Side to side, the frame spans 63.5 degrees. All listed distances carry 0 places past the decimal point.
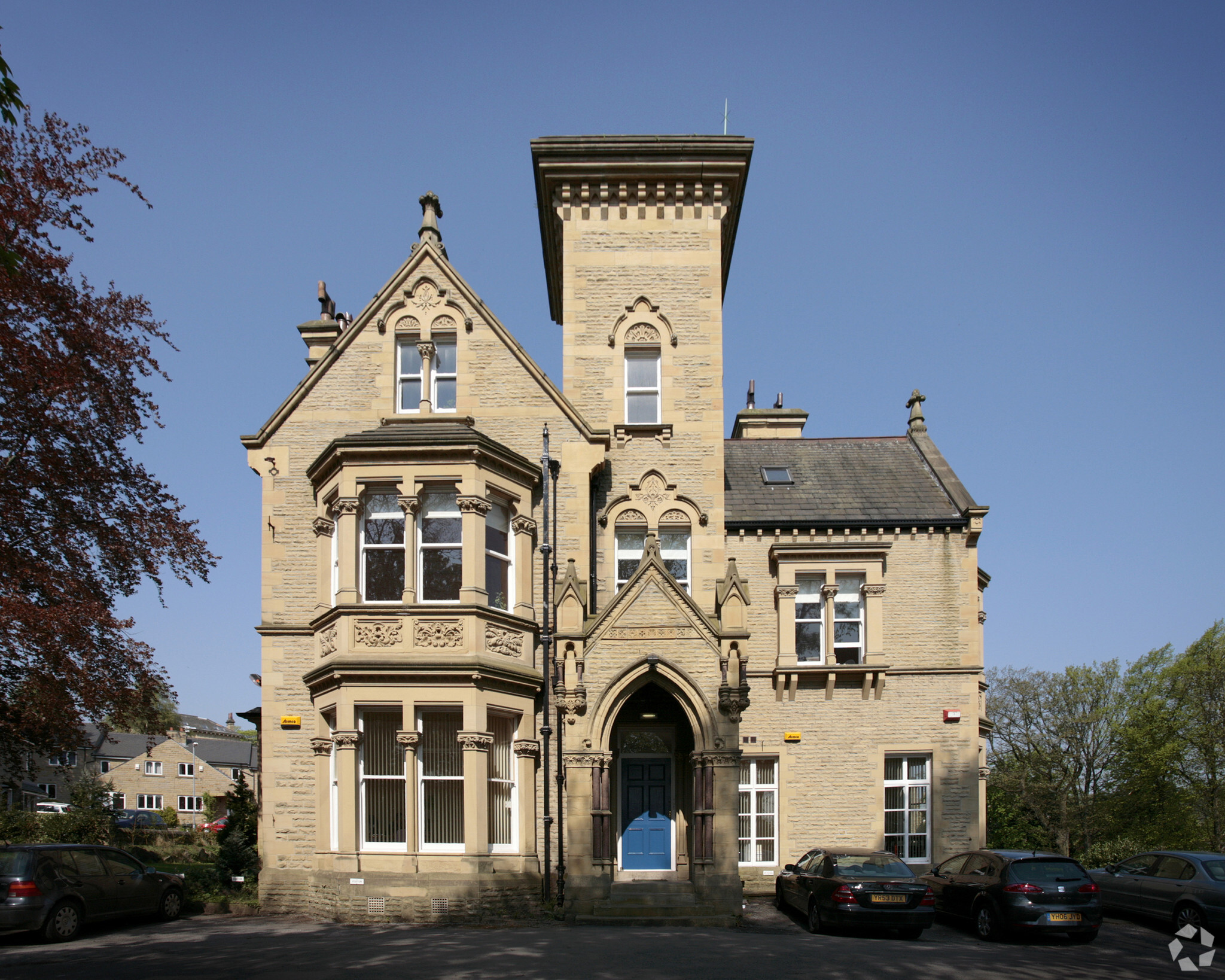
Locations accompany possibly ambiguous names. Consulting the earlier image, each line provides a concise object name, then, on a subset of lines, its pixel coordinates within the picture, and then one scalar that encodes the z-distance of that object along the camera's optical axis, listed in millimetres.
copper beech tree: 17797
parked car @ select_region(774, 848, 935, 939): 15125
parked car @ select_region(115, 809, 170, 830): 45531
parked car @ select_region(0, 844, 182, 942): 13984
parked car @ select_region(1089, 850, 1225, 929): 15344
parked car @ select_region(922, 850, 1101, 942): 14773
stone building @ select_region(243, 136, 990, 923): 16375
